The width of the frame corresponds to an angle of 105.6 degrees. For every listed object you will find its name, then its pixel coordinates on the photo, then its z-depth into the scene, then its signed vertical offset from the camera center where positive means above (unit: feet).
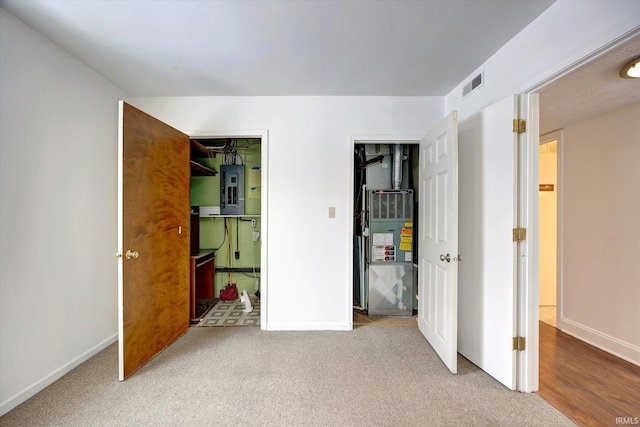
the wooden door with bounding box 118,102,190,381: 5.86 -0.68
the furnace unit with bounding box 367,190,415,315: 9.87 -1.62
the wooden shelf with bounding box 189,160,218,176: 9.39 +1.81
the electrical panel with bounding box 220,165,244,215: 11.14 +1.05
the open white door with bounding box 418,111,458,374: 6.12 -0.76
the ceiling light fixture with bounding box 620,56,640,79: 4.90 +3.02
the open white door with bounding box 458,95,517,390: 5.52 -0.68
